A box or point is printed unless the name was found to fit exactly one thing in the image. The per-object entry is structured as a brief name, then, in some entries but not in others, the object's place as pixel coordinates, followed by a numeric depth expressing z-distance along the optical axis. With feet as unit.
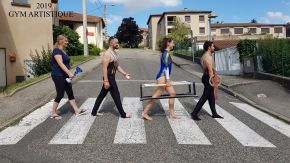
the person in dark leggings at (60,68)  15.87
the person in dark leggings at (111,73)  15.66
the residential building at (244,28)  203.37
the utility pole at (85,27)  64.55
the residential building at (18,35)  40.71
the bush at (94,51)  81.44
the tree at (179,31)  139.89
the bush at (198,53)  59.53
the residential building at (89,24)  103.63
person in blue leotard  15.62
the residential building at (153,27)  202.53
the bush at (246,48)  33.80
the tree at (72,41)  70.66
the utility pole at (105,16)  128.45
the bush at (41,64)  39.61
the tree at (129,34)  201.82
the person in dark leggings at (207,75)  16.03
